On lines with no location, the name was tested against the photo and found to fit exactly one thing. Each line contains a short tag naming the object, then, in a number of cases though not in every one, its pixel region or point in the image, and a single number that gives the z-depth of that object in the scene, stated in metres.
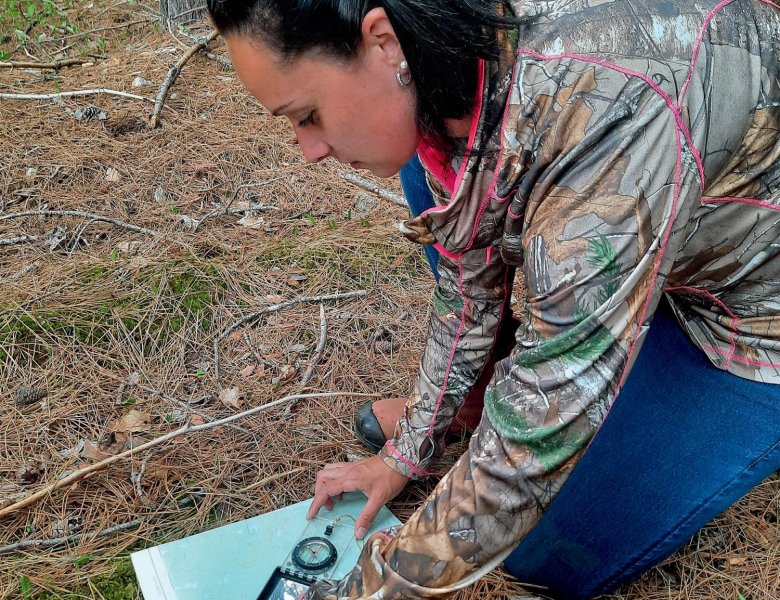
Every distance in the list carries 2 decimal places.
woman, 0.99
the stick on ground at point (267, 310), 2.22
